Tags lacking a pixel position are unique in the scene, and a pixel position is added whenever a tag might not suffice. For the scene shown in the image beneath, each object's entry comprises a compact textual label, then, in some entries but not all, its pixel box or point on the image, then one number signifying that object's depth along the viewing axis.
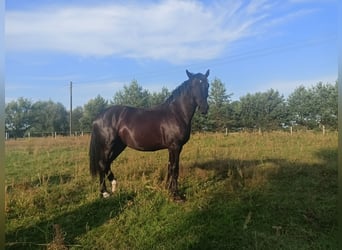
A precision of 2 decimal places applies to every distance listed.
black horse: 5.98
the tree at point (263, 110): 26.90
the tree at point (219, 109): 22.37
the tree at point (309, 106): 18.16
